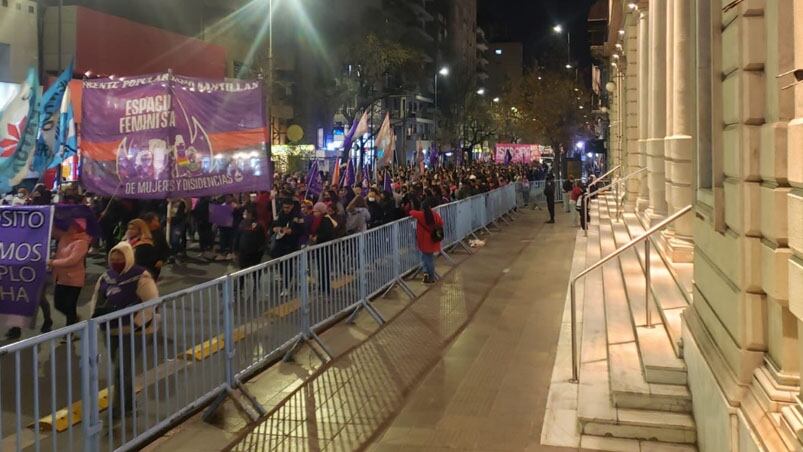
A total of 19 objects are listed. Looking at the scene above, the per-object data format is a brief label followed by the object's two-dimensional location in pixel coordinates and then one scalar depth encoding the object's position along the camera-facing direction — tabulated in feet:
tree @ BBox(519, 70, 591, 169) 154.81
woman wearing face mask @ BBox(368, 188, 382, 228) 51.88
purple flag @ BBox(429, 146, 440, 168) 141.28
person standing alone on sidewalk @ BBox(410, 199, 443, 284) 45.42
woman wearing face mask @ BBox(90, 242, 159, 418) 20.35
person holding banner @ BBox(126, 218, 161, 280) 27.50
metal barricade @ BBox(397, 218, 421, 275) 44.88
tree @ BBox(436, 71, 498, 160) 221.87
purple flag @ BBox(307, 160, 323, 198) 58.95
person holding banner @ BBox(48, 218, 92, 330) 29.86
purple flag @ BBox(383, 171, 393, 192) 61.32
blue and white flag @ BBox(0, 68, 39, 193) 35.47
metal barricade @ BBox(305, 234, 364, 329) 31.53
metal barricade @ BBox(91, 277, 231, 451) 19.77
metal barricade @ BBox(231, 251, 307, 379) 25.41
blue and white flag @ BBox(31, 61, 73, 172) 40.09
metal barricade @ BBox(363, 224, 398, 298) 38.34
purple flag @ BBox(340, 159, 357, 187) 61.31
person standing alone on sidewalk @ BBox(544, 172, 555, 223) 85.35
